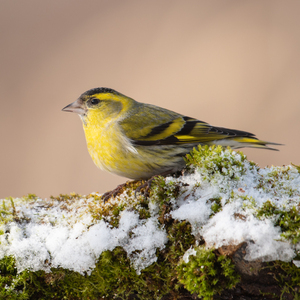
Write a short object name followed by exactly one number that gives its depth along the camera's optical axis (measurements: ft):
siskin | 14.39
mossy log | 13.17
